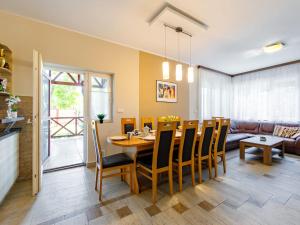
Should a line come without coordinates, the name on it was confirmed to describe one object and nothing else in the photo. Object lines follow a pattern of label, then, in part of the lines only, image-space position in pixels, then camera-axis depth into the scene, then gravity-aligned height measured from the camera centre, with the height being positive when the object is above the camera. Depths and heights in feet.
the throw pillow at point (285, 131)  13.71 -1.77
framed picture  13.43 +2.02
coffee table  10.37 -2.40
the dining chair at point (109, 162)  6.44 -2.25
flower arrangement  9.44 -0.40
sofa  12.61 -2.17
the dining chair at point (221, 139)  8.55 -1.61
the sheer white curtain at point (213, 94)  16.78 +2.31
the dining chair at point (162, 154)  6.11 -1.80
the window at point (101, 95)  10.70 +1.35
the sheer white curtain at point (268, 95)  15.23 +2.10
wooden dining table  6.50 -1.41
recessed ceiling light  10.75 +4.96
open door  6.40 -0.53
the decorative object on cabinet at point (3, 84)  6.84 +1.37
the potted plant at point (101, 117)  10.37 -0.30
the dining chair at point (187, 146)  6.95 -1.65
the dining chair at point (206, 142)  7.80 -1.65
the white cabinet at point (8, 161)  5.51 -2.07
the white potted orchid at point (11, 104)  6.89 +0.44
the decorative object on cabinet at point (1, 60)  6.75 +2.45
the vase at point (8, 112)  6.82 +0.05
